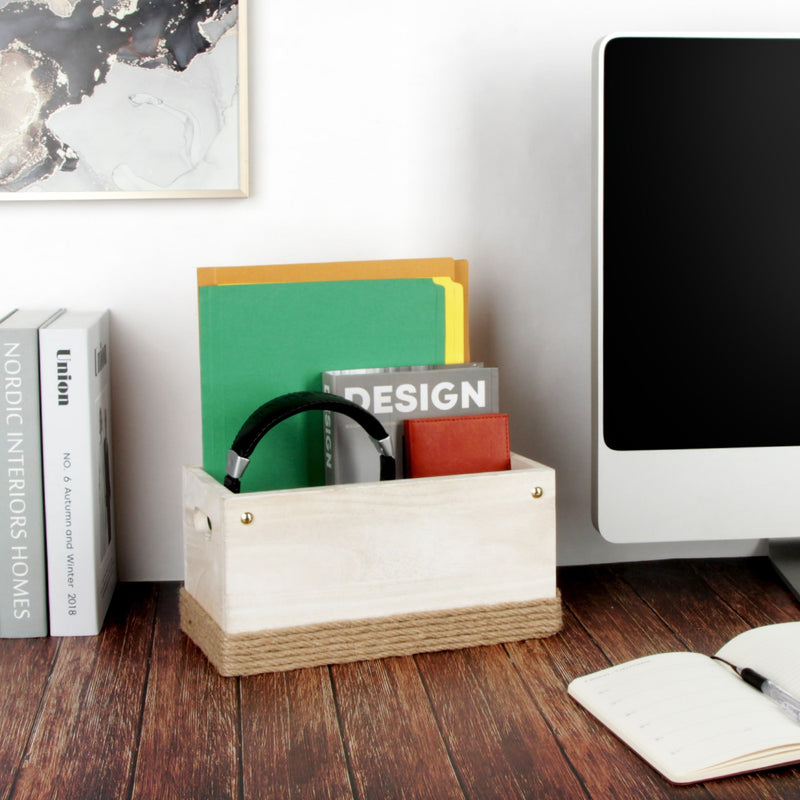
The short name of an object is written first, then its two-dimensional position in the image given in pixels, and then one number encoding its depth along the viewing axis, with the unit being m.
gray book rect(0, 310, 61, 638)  1.59
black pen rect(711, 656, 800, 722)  1.43
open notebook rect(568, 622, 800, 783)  1.38
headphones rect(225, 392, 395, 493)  1.53
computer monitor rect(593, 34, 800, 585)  1.64
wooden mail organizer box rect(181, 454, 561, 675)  1.53
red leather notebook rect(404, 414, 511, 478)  1.59
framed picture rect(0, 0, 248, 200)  1.70
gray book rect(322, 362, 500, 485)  1.59
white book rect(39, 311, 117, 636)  1.59
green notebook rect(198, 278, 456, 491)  1.60
